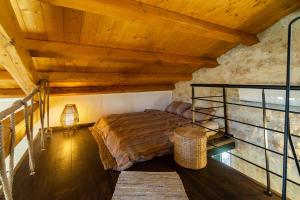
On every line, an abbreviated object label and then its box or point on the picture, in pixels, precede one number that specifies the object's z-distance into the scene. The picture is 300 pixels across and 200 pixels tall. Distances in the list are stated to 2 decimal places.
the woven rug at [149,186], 1.60
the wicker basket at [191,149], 2.02
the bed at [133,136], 2.21
